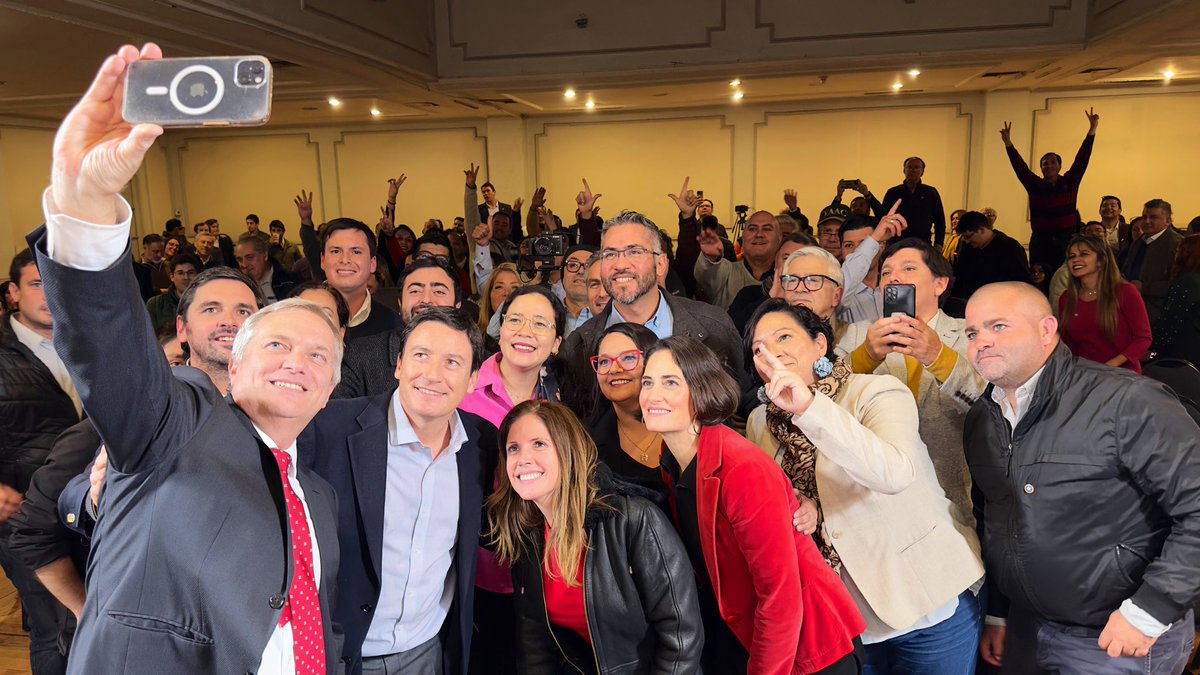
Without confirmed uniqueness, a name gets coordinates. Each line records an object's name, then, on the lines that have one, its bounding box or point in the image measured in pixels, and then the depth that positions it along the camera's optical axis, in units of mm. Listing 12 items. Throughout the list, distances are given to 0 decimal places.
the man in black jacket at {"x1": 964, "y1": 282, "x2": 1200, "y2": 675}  1277
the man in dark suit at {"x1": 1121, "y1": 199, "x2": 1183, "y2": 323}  4602
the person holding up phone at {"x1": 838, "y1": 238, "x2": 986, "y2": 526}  1612
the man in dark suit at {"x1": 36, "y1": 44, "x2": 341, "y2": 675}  739
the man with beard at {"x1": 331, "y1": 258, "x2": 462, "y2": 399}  2016
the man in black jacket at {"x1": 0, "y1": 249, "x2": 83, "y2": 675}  1798
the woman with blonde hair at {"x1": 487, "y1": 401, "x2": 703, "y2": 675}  1317
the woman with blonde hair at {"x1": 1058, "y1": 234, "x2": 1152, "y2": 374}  3029
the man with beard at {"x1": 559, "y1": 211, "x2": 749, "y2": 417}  2189
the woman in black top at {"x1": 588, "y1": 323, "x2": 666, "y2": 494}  1717
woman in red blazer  1303
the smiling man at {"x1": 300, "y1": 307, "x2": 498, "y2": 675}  1357
